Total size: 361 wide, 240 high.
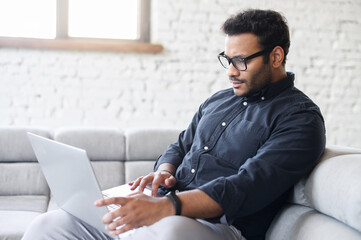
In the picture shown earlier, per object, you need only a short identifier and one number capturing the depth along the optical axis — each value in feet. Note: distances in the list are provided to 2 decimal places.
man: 3.84
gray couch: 3.90
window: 9.00
